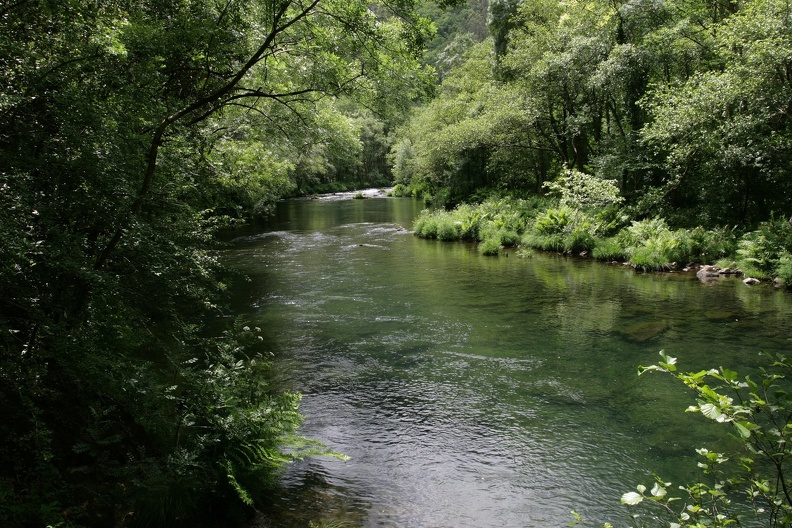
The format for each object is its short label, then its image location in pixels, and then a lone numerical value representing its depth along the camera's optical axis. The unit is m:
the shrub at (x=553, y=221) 20.74
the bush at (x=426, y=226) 25.19
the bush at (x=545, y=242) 20.08
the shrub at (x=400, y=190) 54.83
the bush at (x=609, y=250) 18.03
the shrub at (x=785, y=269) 13.02
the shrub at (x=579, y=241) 19.38
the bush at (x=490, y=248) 20.31
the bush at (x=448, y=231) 24.45
